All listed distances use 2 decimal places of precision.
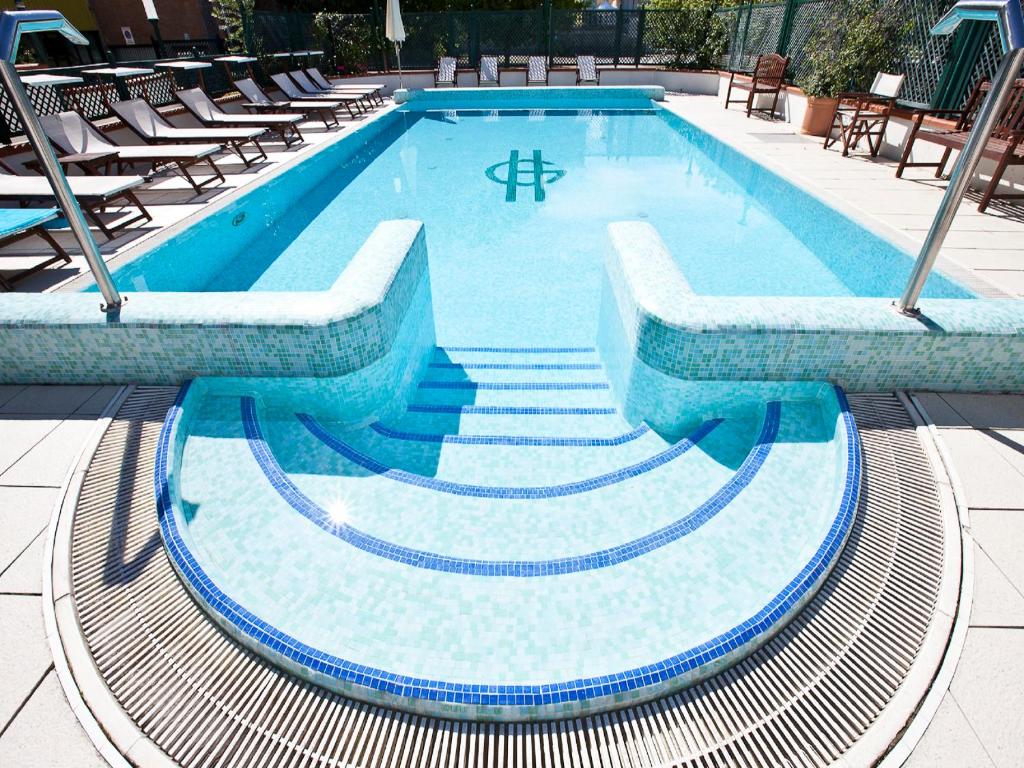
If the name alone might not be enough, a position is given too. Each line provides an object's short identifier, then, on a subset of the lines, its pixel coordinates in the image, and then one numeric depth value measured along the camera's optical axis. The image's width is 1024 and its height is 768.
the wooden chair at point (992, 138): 5.52
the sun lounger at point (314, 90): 13.16
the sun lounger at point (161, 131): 7.86
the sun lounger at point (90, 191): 5.12
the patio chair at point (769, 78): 11.47
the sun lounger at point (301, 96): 12.23
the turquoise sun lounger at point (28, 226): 4.23
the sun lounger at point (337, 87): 14.00
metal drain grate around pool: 1.80
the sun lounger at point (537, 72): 17.13
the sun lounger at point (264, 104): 11.09
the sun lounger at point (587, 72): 17.11
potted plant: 8.13
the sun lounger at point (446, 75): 17.02
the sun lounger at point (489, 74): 16.95
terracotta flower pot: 9.47
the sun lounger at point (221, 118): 9.27
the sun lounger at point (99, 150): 6.48
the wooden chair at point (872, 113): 7.87
